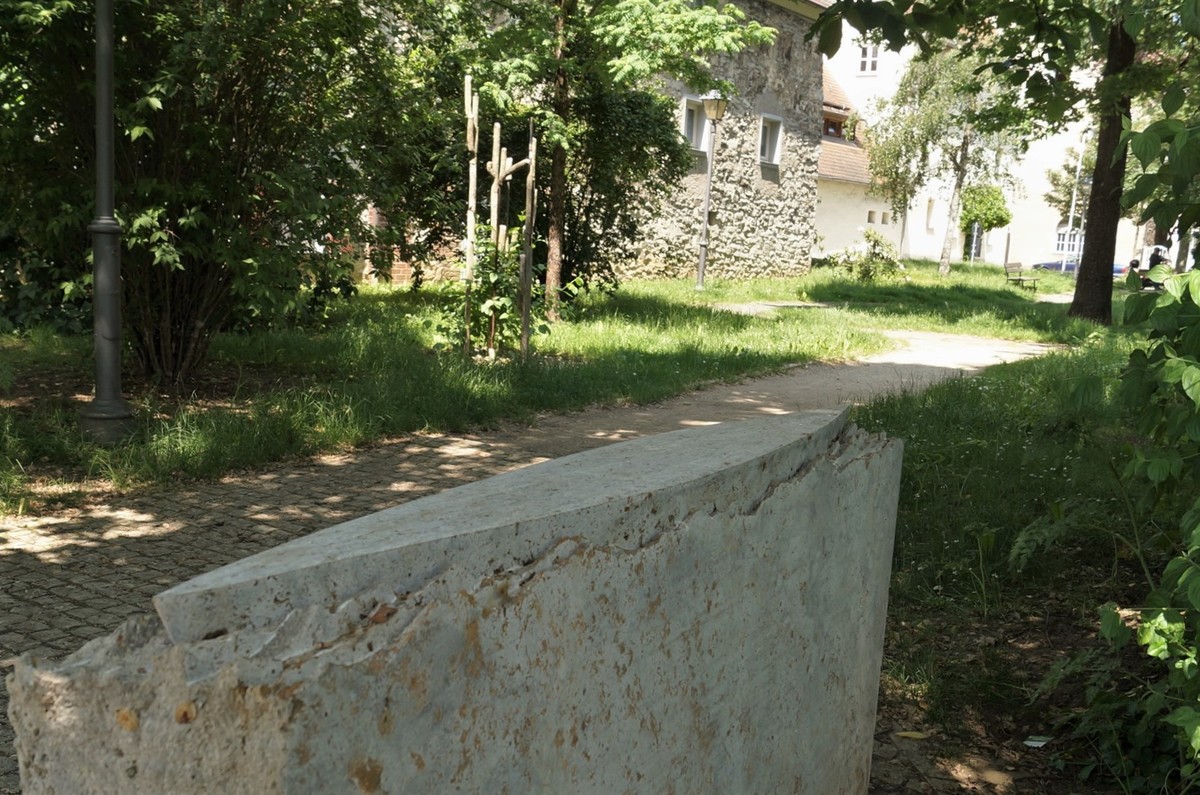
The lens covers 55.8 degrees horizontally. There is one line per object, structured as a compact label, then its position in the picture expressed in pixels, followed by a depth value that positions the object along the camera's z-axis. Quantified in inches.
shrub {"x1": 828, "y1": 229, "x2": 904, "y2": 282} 1139.9
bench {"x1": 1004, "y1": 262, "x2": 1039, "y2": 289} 1227.6
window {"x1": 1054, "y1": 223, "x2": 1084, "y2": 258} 2101.4
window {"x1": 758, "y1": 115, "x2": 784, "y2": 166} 1127.6
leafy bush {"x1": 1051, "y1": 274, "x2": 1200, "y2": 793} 113.8
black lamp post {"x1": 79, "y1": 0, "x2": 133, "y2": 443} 267.6
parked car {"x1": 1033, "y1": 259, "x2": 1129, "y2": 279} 1997.3
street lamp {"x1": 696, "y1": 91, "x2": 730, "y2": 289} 805.2
